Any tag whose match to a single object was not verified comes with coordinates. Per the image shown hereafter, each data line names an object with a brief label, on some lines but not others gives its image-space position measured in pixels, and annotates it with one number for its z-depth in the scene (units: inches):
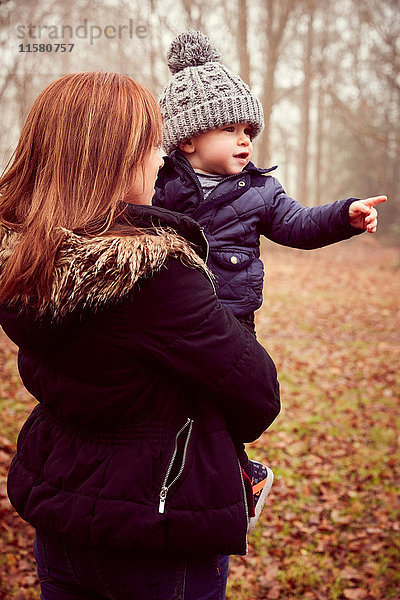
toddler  81.2
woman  58.6
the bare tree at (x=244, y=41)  512.4
